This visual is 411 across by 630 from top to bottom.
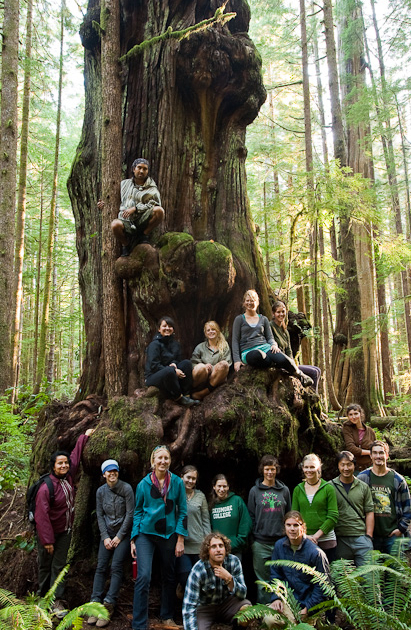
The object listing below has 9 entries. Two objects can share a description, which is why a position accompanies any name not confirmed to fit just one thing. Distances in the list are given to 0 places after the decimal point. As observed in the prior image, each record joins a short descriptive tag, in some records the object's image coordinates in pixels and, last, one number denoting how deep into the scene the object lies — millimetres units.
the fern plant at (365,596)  3139
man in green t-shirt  5016
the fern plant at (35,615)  3170
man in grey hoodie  5008
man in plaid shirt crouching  4195
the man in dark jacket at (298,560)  4160
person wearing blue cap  4898
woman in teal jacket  4750
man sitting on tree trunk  6652
